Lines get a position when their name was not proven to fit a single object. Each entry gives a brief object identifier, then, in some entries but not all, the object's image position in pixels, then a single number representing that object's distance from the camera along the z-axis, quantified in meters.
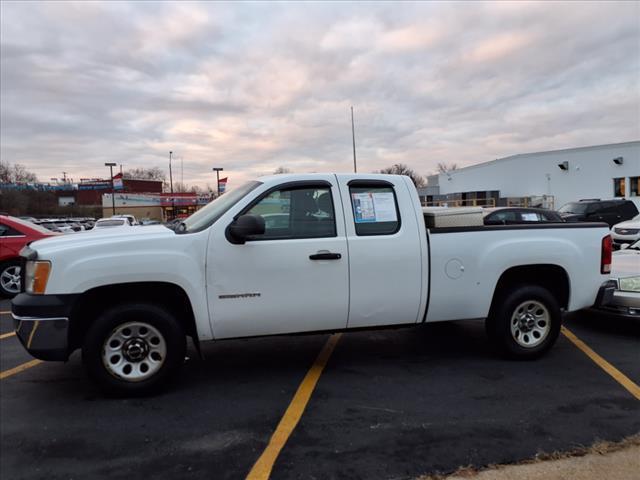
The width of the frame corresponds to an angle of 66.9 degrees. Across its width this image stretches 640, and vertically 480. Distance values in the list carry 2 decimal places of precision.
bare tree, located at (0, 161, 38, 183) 90.44
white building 30.47
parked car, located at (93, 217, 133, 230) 21.33
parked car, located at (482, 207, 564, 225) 14.14
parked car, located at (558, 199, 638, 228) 19.02
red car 8.98
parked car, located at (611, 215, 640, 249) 14.26
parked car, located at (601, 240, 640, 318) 5.87
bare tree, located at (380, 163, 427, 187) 101.53
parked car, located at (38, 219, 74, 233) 25.22
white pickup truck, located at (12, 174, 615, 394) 4.03
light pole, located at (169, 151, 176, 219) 62.70
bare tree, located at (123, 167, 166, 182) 116.19
